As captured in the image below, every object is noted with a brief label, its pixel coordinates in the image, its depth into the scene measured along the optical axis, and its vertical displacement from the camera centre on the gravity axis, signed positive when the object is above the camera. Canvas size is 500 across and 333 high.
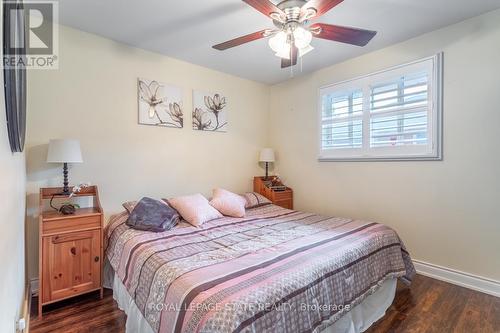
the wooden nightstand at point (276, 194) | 3.68 -0.48
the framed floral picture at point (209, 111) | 3.34 +0.71
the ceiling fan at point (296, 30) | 1.60 +0.97
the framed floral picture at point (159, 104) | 2.88 +0.70
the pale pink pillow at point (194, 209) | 2.54 -0.50
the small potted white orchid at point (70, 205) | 2.17 -0.40
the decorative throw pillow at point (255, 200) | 3.27 -0.51
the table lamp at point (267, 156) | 3.88 +0.10
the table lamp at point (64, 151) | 2.12 +0.09
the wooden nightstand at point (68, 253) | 1.99 -0.77
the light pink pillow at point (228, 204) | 2.87 -0.49
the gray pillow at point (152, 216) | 2.25 -0.52
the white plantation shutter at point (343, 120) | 3.11 +0.56
